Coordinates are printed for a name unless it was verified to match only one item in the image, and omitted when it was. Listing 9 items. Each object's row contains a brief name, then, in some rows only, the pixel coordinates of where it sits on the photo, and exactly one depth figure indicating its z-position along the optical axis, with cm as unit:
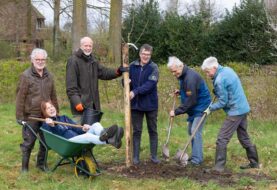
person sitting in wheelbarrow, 616
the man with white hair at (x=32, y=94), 684
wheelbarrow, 628
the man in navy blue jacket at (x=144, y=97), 722
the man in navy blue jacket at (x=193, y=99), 718
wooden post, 712
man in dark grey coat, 708
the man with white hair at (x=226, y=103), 680
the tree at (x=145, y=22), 2511
